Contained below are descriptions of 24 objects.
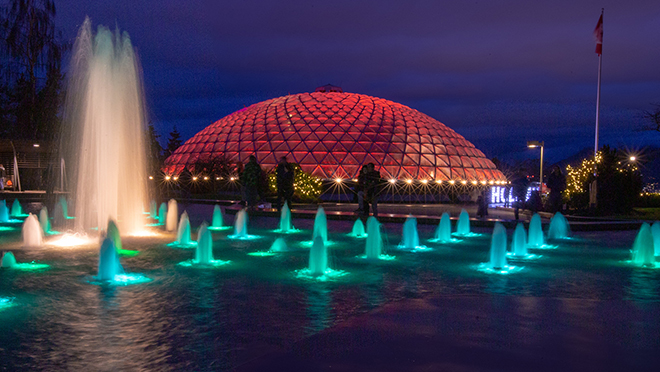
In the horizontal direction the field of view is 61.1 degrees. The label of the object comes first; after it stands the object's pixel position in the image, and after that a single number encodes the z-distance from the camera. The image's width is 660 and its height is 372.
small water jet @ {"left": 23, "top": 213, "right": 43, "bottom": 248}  11.80
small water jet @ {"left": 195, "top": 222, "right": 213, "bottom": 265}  9.65
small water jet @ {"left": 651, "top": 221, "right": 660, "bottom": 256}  11.42
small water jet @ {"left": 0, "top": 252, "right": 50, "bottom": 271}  8.97
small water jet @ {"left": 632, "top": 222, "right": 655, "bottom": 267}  9.95
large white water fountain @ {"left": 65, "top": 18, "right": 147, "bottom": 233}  14.91
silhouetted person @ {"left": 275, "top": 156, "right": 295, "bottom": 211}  18.91
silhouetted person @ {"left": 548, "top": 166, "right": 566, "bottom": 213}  17.98
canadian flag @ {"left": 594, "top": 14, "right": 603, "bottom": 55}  25.63
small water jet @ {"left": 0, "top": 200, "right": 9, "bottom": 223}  18.08
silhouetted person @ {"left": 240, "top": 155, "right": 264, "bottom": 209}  18.09
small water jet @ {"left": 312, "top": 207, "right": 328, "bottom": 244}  13.58
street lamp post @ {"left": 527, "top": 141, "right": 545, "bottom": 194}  31.85
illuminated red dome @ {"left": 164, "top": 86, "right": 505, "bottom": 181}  37.12
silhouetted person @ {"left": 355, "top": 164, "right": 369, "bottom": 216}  16.91
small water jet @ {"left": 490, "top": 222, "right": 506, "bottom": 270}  9.21
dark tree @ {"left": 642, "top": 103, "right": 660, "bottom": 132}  33.44
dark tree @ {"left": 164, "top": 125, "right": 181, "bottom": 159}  86.41
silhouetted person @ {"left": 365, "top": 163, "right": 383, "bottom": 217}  16.91
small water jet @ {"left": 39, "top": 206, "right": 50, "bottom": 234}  14.86
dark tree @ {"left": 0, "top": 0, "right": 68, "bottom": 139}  36.25
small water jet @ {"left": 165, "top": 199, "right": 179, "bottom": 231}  15.98
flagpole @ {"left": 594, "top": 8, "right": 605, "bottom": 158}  25.36
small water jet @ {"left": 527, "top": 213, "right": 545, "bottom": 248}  13.18
